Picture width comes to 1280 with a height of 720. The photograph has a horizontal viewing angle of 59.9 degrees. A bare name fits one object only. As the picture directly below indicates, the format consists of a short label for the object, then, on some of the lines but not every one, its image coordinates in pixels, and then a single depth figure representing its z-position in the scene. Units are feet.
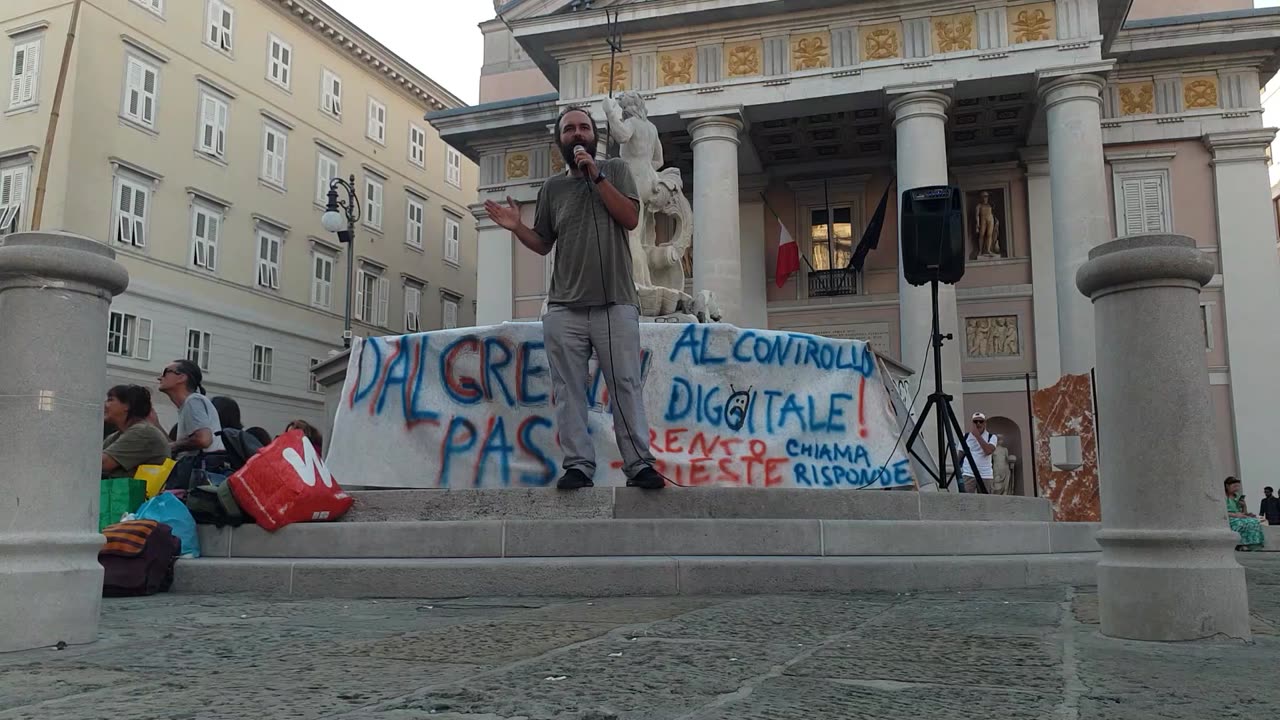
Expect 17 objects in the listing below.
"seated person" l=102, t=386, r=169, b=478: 21.35
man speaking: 19.04
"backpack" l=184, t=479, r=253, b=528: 19.65
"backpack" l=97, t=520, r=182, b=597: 17.42
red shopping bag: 19.54
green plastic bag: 20.67
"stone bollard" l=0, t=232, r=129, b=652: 12.10
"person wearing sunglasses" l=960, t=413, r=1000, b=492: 42.42
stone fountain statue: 29.84
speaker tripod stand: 24.22
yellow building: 90.12
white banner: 22.77
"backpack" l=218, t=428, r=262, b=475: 22.26
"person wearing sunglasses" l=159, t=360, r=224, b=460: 23.30
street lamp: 61.78
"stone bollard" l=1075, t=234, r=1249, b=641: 12.08
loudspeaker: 27.73
